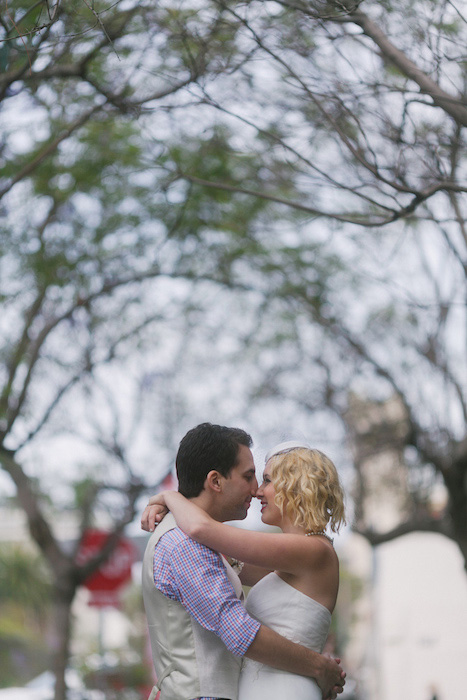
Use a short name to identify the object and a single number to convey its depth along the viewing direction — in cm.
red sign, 1366
